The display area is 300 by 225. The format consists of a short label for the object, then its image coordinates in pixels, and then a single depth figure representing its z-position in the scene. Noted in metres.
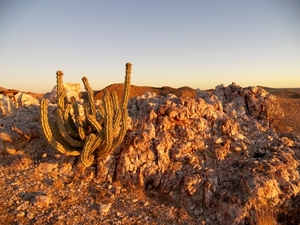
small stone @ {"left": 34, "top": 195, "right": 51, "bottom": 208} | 4.32
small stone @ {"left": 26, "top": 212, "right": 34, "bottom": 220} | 4.05
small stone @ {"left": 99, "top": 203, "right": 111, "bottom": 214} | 4.32
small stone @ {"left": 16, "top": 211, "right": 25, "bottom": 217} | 4.06
